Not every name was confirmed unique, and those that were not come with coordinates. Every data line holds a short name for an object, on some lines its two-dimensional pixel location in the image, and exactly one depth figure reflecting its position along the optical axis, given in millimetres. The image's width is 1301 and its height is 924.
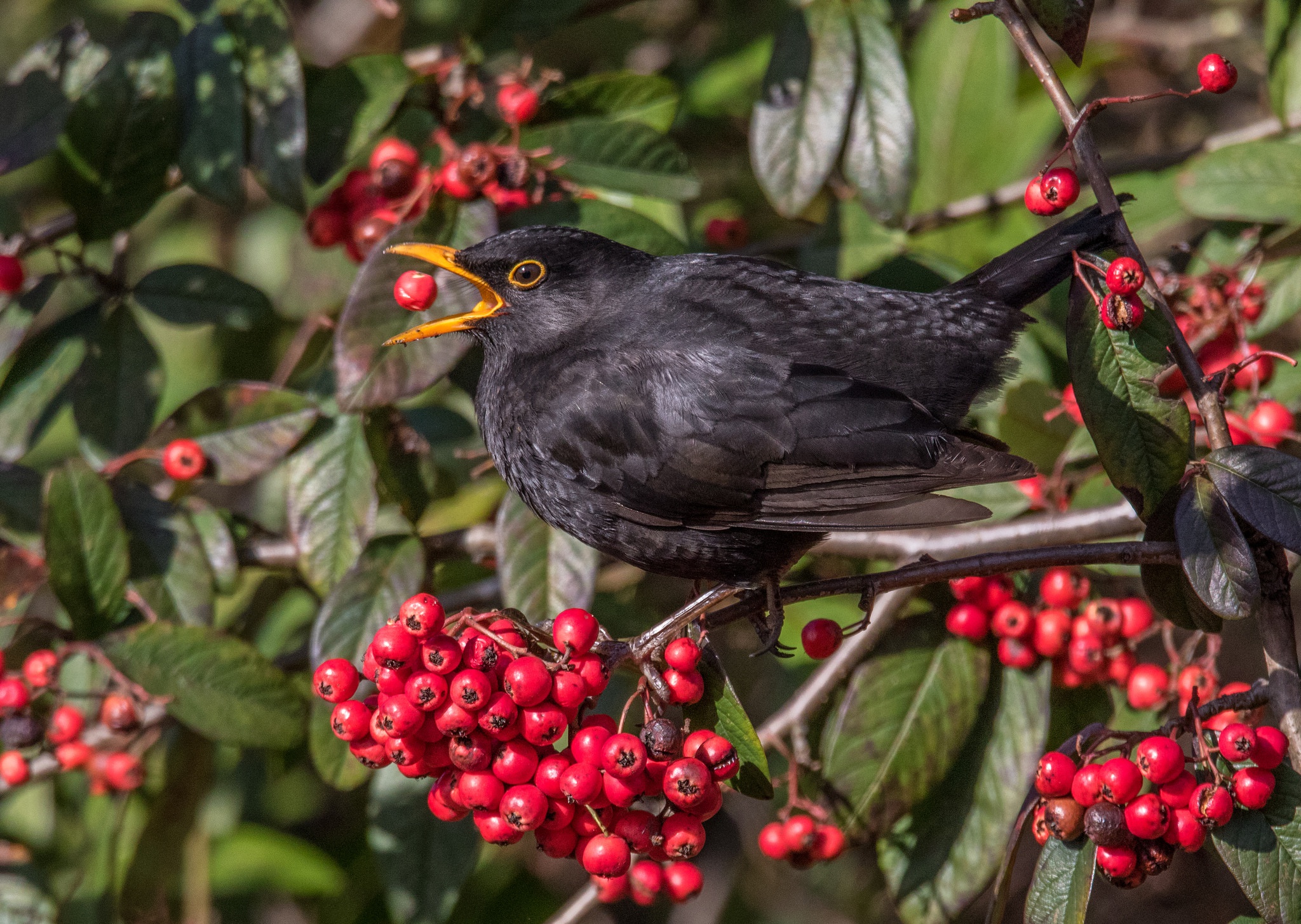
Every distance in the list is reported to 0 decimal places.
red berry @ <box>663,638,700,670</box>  4695
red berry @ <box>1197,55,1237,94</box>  4879
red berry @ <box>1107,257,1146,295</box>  4566
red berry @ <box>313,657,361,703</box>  4586
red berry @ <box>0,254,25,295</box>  6875
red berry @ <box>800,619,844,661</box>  5227
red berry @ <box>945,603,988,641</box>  6234
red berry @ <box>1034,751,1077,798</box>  4684
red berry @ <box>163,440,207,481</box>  6633
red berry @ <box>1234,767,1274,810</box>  4402
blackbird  5602
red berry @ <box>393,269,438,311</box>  5918
